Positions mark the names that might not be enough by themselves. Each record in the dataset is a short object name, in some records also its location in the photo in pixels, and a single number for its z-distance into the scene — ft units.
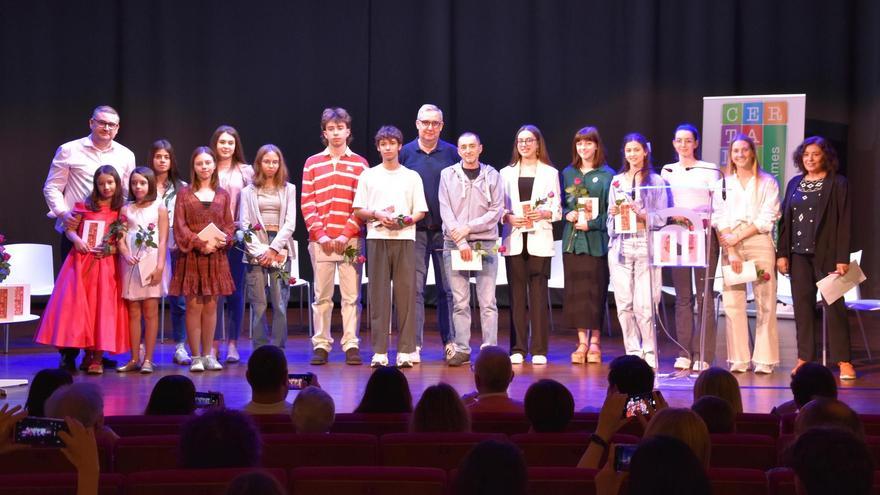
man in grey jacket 23.50
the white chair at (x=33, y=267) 27.84
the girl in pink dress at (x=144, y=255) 22.39
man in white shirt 23.52
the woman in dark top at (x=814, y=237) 22.16
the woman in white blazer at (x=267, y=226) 23.57
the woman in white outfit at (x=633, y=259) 23.32
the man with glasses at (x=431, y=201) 24.40
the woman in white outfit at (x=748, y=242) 22.68
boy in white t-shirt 23.08
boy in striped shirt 23.50
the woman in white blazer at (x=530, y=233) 23.94
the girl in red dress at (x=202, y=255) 22.50
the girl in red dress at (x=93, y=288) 22.22
